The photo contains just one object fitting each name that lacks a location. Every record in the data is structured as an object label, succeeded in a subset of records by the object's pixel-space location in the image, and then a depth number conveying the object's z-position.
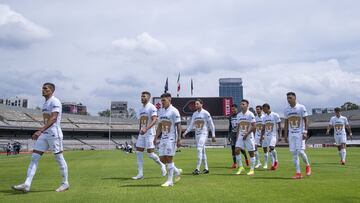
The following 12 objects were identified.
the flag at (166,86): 90.30
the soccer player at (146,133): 12.70
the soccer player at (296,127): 12.63
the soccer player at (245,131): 14.27
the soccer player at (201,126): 14.65
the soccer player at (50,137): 9.81
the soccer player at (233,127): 17.05
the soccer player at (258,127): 17.88
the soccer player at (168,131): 11.05
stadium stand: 81.20
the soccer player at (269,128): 17.23
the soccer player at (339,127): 20.50
